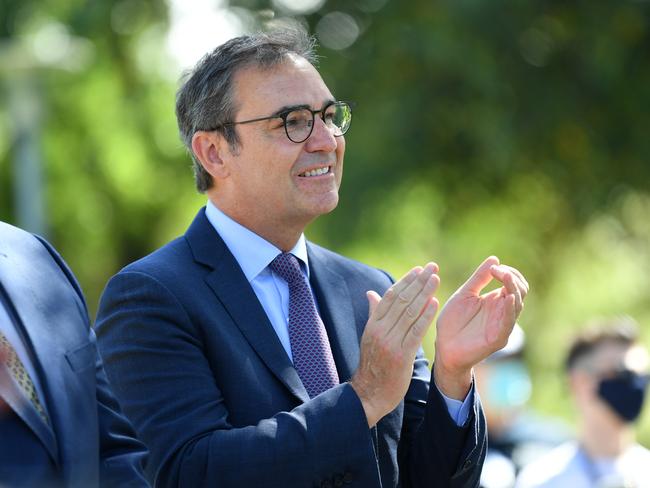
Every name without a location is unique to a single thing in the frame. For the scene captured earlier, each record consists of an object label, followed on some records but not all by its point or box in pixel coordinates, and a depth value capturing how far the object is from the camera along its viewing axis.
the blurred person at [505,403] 11.66
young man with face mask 11.03
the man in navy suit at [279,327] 5.99
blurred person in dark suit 5.00
